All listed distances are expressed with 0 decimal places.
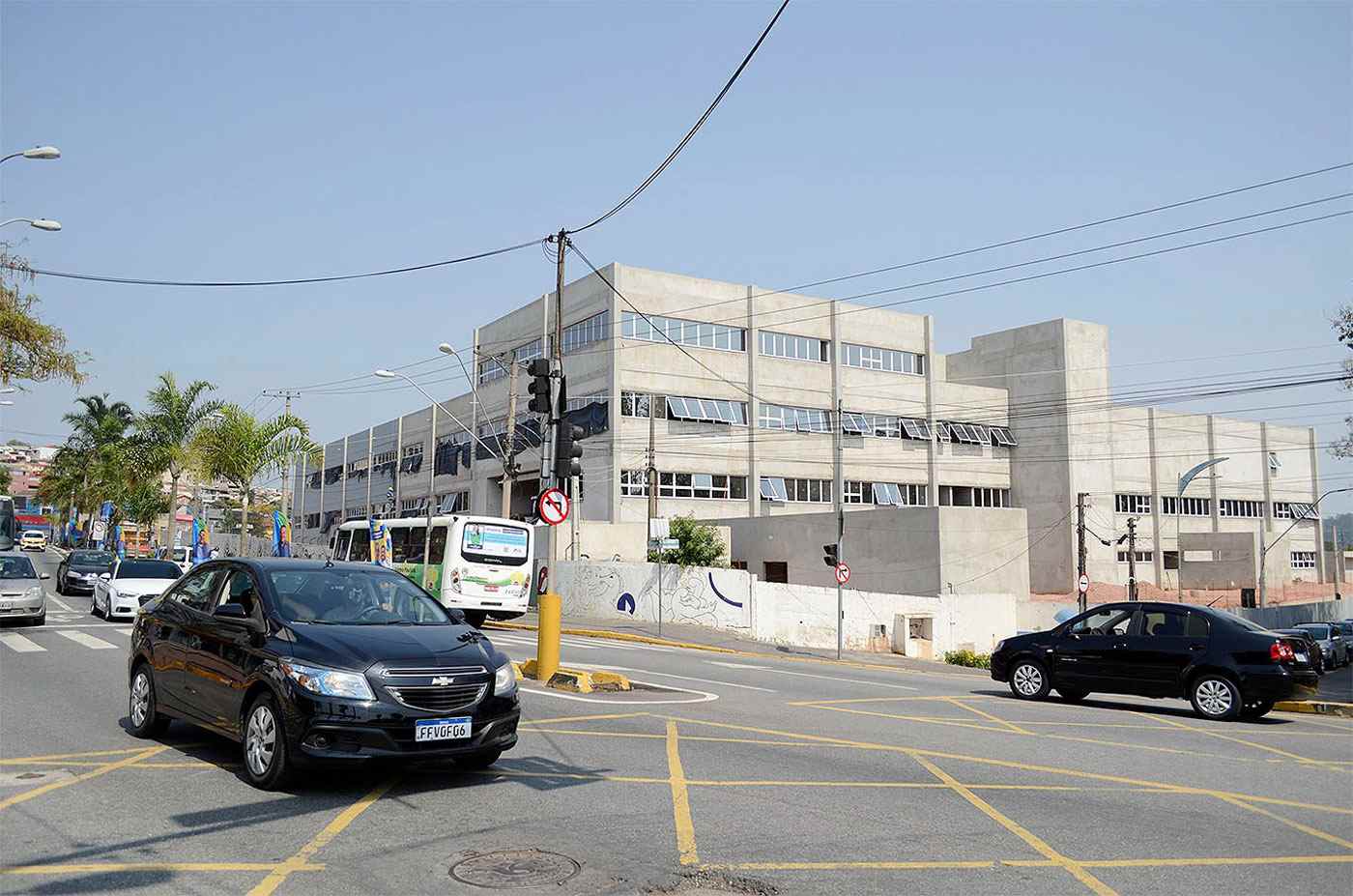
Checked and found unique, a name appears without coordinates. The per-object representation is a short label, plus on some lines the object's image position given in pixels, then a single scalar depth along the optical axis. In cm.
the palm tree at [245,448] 4703
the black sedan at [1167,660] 1301
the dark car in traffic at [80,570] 3697
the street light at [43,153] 1850
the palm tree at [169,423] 5022
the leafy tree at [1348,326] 2470
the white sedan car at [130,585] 2428
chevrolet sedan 687
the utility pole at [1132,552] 5264
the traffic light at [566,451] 1434
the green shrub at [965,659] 3641
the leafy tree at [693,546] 4022
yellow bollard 1404
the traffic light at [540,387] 1466
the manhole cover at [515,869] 532
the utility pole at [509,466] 3344
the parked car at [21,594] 2122
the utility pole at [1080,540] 5189
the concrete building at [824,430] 4878
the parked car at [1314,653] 1352
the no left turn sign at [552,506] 1465
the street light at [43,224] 2032
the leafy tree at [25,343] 2266
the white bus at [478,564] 2592
